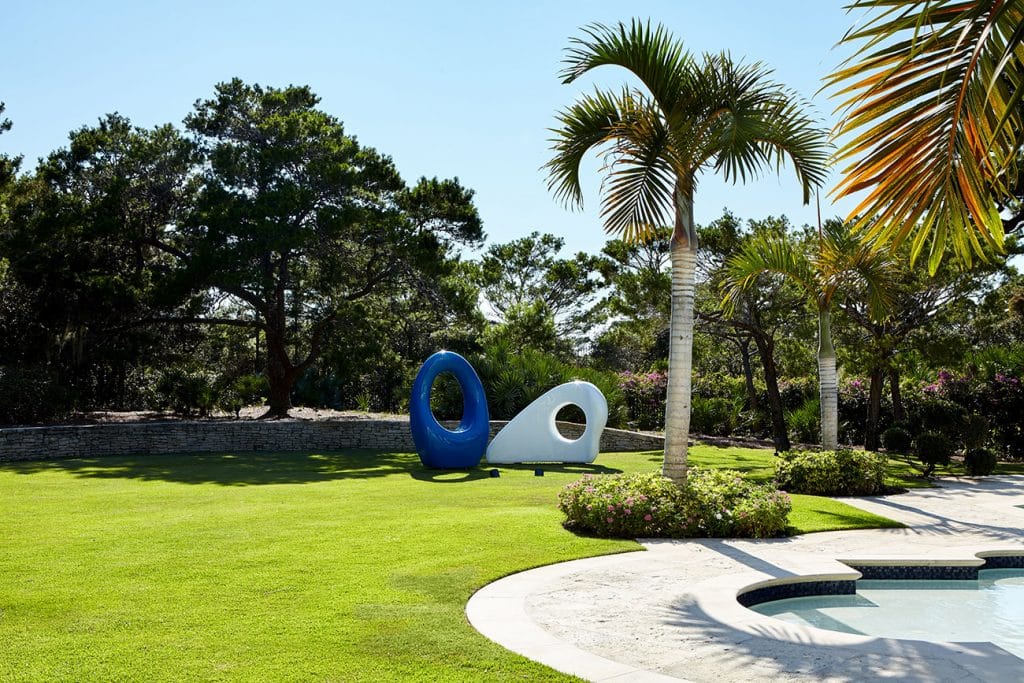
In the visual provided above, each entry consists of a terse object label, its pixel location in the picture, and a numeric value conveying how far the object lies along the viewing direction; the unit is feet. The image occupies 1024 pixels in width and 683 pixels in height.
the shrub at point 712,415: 87.97
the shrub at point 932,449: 54.19
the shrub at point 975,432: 57.88
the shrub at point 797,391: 85.61
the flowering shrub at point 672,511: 31.42
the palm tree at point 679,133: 31.63
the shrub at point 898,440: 66.74
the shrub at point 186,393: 80.28
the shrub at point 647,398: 90.94
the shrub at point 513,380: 80.02
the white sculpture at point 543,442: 61.16
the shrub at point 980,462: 54.90
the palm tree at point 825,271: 44.37
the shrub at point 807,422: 78.48
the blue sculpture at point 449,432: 55.93
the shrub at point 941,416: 64.69
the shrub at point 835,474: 44.32
